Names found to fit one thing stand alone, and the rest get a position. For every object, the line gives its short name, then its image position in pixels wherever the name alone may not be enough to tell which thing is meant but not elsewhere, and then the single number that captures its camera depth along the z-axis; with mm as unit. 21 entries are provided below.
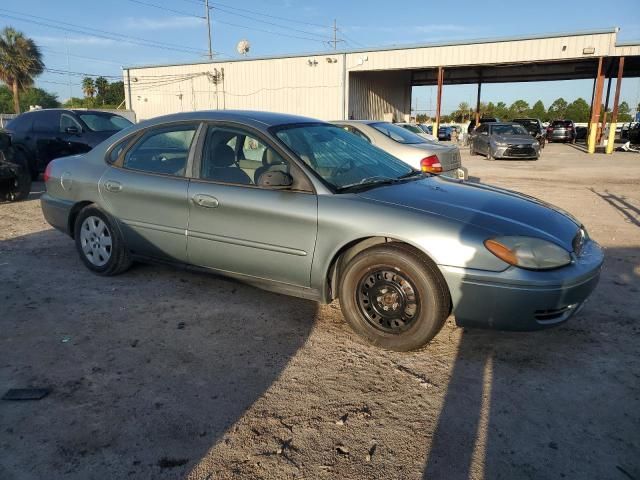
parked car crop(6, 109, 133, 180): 9969
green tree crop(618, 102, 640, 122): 69625
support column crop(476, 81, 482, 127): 36631
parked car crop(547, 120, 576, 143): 34375
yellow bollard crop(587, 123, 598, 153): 23781
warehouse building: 22953
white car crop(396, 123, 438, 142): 18281
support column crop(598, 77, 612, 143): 34656
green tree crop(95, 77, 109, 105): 69125
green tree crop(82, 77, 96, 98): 67375
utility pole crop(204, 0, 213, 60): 45947
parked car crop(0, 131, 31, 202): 8078
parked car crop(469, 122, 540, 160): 18281
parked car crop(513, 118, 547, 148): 30120
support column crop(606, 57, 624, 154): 22797
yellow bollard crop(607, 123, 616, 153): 22719
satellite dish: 32719
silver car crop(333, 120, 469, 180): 7938
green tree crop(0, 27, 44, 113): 44344
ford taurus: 2943
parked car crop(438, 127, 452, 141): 39500
